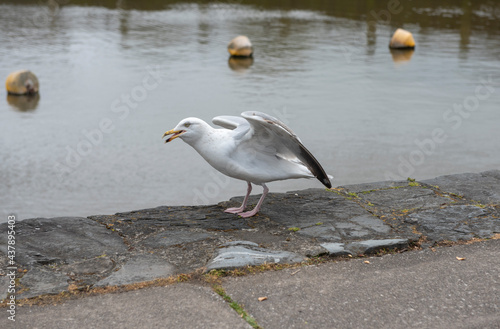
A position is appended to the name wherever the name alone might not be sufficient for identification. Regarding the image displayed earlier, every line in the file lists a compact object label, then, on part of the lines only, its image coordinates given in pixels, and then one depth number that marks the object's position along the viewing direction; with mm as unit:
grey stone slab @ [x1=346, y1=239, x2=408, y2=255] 3871
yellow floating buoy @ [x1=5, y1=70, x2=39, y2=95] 11062
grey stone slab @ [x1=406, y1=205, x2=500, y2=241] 4148
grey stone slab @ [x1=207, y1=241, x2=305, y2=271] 3617
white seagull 4602
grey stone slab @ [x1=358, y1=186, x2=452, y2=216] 4692
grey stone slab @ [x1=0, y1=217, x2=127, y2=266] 3812
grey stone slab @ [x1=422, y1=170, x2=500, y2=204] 4965
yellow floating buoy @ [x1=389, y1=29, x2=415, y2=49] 15547
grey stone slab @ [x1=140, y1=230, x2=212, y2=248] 4035
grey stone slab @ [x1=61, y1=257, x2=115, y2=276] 3578
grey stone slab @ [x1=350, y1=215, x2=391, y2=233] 4246
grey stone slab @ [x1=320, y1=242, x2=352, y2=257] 3811
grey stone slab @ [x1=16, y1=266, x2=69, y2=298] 3314
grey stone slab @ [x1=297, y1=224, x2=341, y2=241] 4125
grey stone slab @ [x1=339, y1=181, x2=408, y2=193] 5254
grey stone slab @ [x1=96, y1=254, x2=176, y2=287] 3457
